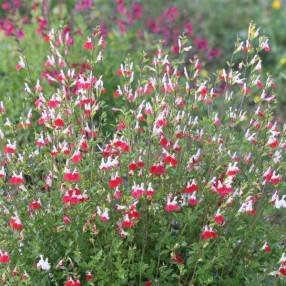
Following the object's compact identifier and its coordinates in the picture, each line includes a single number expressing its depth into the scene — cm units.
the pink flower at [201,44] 598
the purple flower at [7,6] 589
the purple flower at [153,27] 612
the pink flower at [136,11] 627
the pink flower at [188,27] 566
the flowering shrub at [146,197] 295
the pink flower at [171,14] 580
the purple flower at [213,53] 591
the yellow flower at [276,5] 928
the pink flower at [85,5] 579
